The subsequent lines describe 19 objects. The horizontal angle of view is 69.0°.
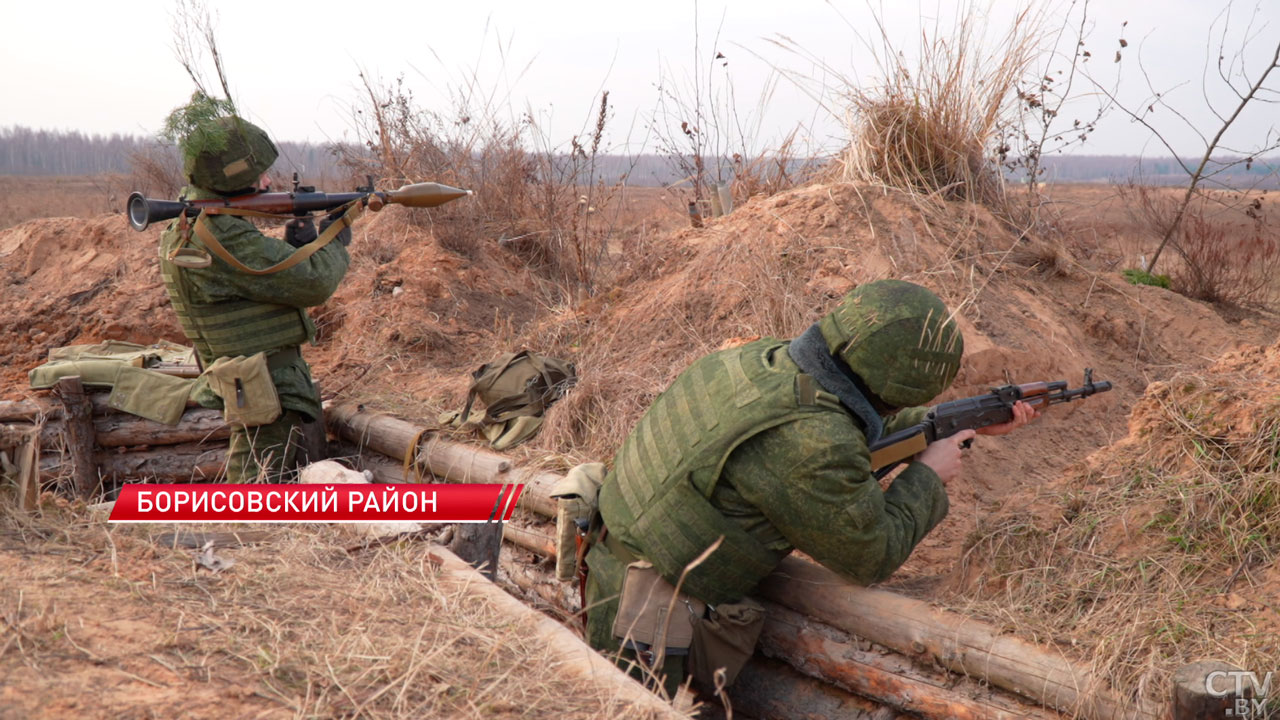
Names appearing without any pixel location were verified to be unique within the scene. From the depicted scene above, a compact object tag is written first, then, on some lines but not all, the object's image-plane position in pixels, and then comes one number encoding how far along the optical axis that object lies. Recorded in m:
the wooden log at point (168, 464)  5.15
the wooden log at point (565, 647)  2.27
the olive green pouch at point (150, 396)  5.04
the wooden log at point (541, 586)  4.04
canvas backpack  4.95
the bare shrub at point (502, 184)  8.17
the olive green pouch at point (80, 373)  4.99
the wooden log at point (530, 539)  4.34
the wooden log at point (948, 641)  2.61
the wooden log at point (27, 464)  3.13
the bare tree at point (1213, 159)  5.86
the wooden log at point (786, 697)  3.18
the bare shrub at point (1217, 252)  6.04
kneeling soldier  2.78
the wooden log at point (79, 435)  4.89
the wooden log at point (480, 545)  3.42
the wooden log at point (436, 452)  4.47
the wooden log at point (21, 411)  4.84
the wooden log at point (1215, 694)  2.32
